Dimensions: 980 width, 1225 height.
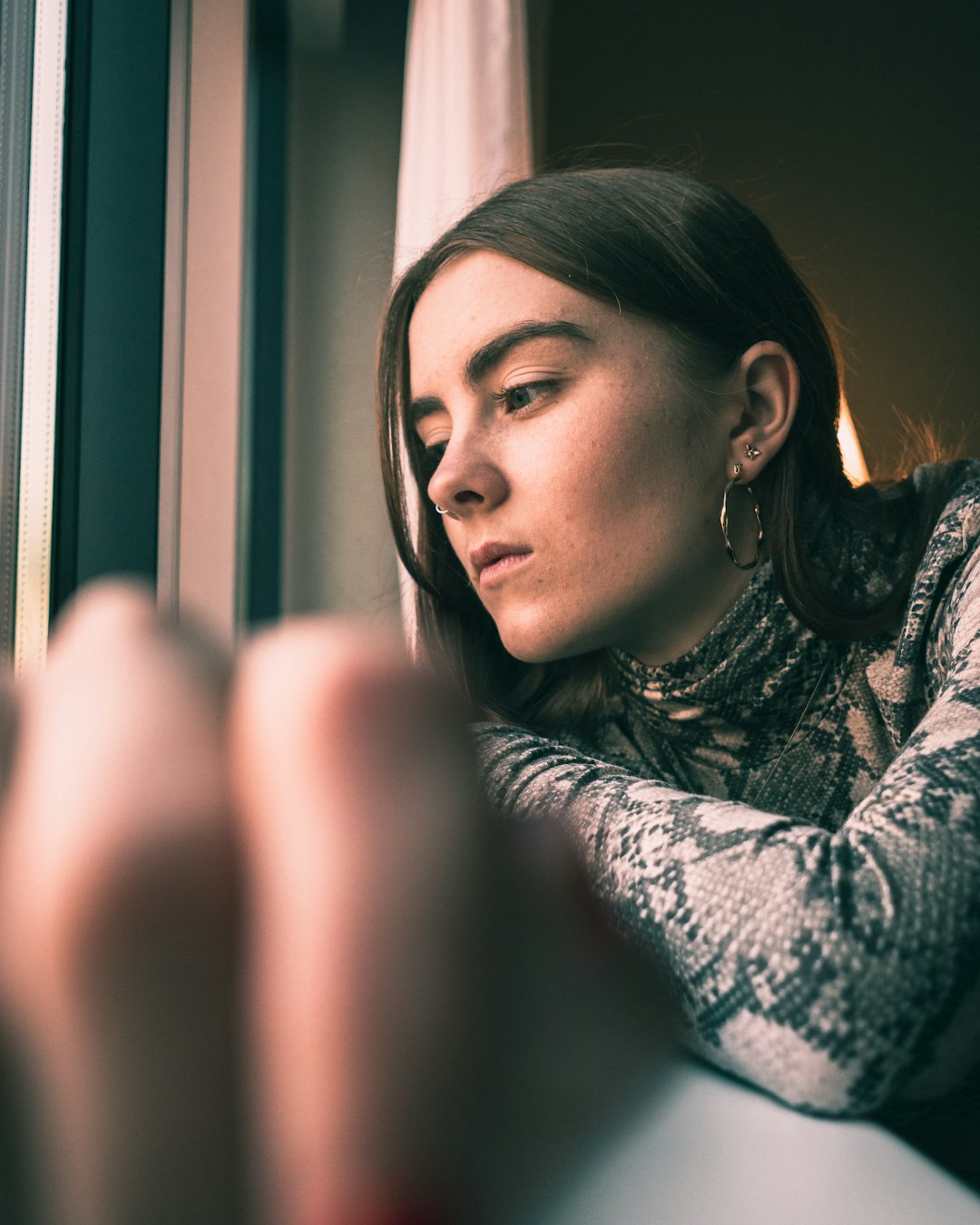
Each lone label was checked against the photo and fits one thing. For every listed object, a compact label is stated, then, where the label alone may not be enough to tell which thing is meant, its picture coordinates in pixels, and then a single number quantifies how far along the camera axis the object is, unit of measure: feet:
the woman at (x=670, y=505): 2.79
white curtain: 5.34
